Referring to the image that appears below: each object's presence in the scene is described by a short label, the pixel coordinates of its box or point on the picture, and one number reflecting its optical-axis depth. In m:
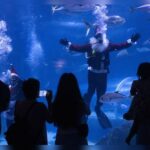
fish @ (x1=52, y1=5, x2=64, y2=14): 12.19
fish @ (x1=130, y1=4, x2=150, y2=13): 12.29
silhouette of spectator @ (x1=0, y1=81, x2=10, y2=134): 3.53
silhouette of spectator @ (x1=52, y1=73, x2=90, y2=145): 3.39
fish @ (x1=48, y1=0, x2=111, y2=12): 11.08
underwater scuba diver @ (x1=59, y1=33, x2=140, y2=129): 9.63
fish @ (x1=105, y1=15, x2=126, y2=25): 11.83
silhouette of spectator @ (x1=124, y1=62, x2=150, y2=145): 3.64
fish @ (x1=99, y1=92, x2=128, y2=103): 9.27
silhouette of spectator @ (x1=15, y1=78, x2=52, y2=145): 3.30
